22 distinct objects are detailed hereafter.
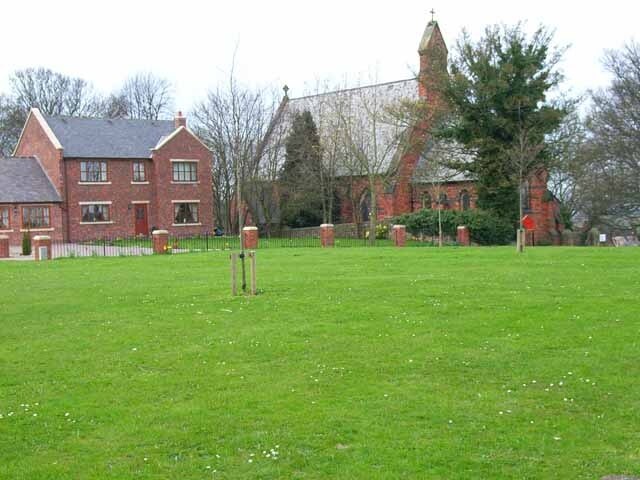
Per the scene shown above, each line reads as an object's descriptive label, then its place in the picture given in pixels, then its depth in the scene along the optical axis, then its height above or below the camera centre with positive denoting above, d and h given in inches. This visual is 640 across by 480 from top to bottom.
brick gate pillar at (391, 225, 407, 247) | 1496.1 -6.7
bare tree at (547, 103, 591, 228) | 1637.6 +161.4
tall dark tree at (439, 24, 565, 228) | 1593.3 +260.0
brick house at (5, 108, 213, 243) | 1908.2 +165.7
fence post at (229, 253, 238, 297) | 633.6 -34.0
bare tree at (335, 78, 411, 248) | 1820.9 +247.1
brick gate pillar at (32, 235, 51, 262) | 1269.9 -15.3
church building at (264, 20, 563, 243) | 1891.0 +172.7
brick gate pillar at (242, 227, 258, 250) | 1461.6 -7.1
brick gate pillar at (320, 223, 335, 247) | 1473.9 -5.9
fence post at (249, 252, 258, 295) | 635.3 -37.1
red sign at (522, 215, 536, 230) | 1228.0 +10.3
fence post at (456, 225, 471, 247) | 1557.6 -11.5
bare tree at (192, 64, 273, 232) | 2070.6 +277.0
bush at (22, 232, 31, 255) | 1498.4 -13.0
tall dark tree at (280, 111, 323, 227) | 1999.3 +156.7
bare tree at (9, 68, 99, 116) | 2901.1 +560.8
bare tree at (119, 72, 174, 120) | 3213.6 +576.1
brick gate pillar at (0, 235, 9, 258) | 1400.1 -15.1
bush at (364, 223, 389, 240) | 1861.5 -0.2
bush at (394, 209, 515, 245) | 1603.1 +12.9
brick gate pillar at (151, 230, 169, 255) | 1376.7 -11.1
